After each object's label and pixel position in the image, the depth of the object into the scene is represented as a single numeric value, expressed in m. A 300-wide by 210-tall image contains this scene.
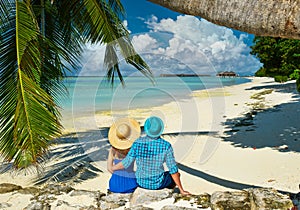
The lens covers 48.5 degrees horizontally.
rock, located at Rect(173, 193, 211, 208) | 3.34
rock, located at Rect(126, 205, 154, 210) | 3.30
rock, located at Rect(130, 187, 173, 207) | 3.47
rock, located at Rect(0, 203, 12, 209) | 3.82
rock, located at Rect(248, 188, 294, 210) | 3.13
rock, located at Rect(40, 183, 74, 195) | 3.95
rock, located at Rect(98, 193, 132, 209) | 3.51
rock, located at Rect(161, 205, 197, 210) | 3.21
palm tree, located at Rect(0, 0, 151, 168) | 2.91
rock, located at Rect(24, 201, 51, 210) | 3.46
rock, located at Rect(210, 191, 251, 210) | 3.25
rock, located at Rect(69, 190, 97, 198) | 3.82
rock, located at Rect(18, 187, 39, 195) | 4.19
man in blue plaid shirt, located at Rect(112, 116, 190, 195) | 3.40
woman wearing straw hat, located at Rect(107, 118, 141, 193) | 3.73
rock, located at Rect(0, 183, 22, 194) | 4.59
